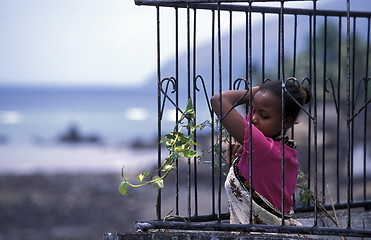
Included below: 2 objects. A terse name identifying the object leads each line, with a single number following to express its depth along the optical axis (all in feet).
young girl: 20.31
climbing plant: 20.26
